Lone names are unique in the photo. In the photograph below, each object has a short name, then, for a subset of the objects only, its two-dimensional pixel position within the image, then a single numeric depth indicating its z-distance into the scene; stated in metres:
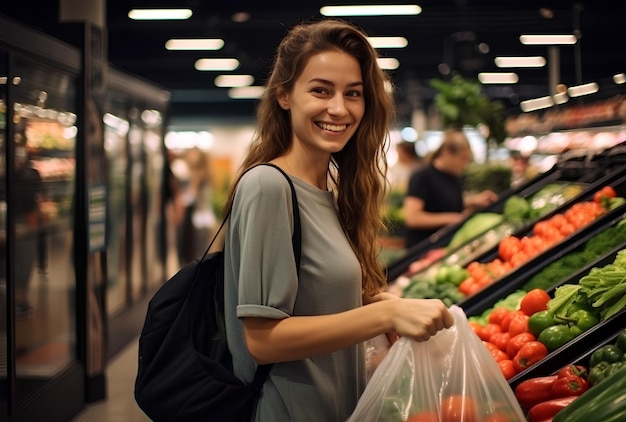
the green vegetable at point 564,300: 3.12
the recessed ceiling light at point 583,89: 6.22
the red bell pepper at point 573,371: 2.61
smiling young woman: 1.80
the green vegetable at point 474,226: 5.83
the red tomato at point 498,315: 3.47
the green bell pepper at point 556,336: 2.94
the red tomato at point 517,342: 3.07
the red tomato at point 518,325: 3.21
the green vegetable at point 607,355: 2.57
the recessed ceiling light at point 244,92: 29.42
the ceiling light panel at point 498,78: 23.89
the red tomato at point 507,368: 2.97
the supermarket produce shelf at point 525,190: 5.56
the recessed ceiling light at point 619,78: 5.61
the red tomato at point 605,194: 4.70
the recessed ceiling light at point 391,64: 20.90
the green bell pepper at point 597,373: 2.49
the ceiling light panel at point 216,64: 21.91
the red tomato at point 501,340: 3.23
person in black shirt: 6.62
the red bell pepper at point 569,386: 2.53
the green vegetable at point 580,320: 2.94
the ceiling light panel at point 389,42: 16.80
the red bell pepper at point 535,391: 2.61
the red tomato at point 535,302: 3.34
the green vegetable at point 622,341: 2.60
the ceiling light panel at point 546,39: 11.25
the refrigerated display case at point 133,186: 8.25
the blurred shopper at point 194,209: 12.27
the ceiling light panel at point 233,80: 25.98
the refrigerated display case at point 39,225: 4.48
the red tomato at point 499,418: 2.04
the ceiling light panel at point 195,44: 17.38
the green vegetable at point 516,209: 5.68
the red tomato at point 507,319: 3.33
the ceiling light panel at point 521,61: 19.78
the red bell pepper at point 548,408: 2.46
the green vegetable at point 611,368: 2.40
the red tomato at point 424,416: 1.99
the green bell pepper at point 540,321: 3.08
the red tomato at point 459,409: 2.01
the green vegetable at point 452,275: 4.76
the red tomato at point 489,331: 3.39
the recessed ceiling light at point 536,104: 9.18
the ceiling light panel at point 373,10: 11.97
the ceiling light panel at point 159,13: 12.44
